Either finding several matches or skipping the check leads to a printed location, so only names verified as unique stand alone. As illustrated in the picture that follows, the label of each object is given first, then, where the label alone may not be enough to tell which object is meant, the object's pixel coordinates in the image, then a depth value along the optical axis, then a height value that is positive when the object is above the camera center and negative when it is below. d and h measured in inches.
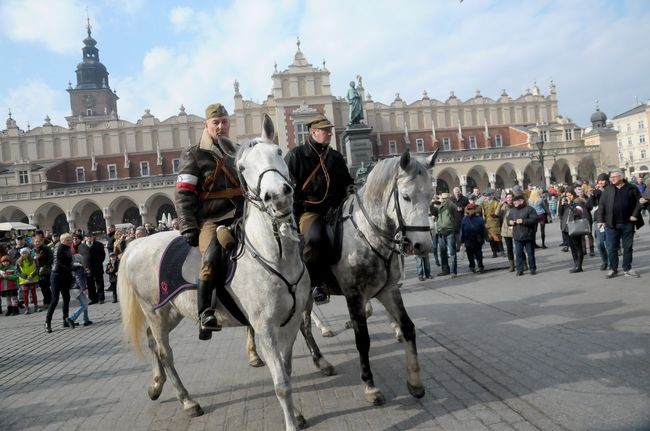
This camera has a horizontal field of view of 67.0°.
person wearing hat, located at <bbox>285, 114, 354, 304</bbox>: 193.9 +18.0
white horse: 130.1 -11.7
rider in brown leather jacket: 153.0 +10.2
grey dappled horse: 161.0 -8.7
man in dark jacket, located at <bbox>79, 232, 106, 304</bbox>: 534.1 -26.2
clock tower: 3622.0 +1117.4
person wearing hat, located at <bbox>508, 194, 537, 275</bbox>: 399.9 -23.3
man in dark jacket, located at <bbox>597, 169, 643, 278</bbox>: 337.1 -15.7
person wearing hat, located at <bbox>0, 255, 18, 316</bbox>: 512.7 -37.5
